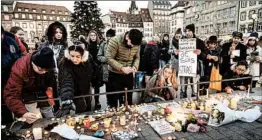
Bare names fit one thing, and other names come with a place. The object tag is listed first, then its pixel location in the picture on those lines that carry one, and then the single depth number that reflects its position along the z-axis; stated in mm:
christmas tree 25156
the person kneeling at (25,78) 2268
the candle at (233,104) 3032
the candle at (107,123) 2456
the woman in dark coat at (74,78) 2830
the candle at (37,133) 2186
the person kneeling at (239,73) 4348
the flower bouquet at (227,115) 2475
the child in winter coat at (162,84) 3973
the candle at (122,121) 2549
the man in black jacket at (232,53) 5090
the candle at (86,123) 2458
